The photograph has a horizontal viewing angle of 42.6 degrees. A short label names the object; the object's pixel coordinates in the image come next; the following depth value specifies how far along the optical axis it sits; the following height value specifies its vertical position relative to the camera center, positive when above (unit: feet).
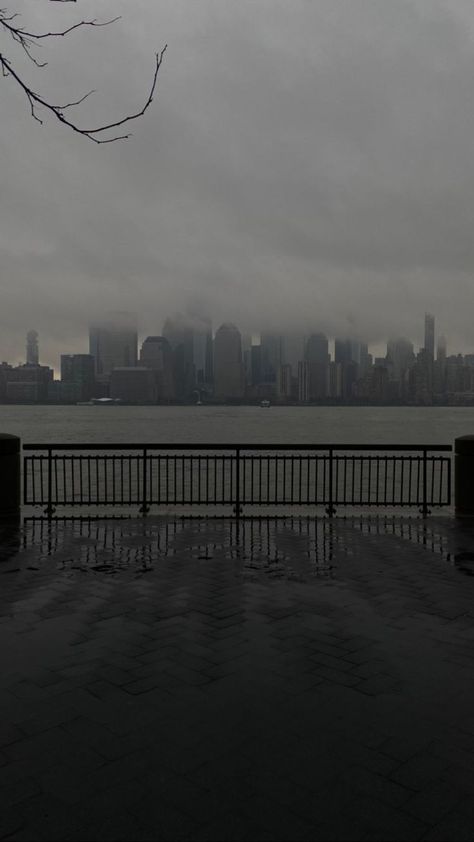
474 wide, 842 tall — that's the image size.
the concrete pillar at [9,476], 40.65 -4.87
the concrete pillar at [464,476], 41.50 -4.98
